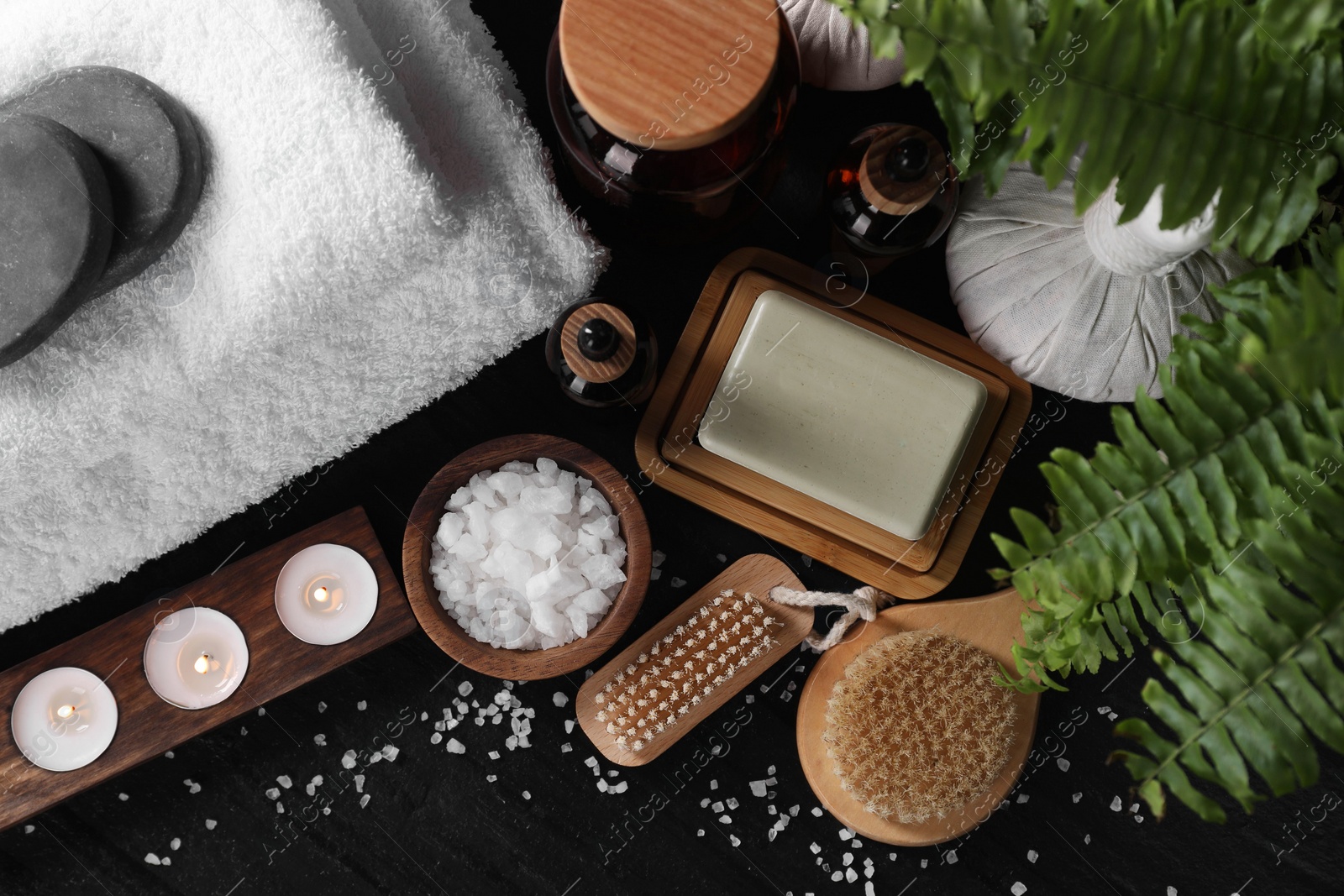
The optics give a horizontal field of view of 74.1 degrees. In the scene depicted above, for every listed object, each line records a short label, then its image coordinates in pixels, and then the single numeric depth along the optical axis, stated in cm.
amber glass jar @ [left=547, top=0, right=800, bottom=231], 49
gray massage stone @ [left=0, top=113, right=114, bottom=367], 51
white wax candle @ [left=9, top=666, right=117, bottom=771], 66
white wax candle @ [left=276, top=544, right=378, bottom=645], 68
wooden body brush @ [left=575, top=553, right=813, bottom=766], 69
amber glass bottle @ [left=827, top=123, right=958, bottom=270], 56
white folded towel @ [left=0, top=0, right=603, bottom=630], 54
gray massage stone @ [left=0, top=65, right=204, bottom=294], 53
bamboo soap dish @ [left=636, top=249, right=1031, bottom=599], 66
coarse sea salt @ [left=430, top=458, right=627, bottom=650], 66
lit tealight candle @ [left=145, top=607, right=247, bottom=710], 67
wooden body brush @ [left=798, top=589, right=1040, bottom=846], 67
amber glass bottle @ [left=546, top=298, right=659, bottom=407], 58
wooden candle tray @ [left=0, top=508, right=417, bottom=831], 66
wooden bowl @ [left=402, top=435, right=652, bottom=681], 65
